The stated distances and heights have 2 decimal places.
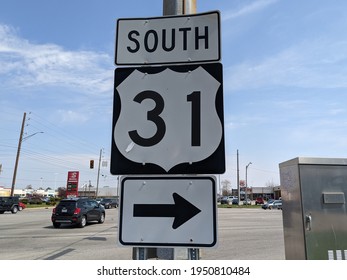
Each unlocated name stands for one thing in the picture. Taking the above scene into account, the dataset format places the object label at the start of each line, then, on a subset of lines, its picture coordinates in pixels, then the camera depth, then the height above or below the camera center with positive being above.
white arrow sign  1.95 -0.01
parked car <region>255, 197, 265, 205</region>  73.88 +2.28
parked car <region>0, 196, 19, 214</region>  31.04 +0.24
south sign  2.30 +1.22
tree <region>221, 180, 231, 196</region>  132.50 +9.39
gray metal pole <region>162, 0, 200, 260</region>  2.58 +1.62
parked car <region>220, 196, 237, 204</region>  71.46 +2.17
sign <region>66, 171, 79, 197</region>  59.88 +4.61
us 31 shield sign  2.07 +0.58
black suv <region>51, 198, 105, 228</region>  17.61 -0.24
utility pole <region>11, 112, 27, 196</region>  40.09 +5.55
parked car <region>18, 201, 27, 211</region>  34.27 -0.04
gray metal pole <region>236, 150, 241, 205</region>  59.58 +6.52
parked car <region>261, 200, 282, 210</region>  51.50 +1.00
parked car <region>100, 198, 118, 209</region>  51.10 +0.85
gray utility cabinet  4.11 +0.05
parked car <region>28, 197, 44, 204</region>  60.14 +1.13
